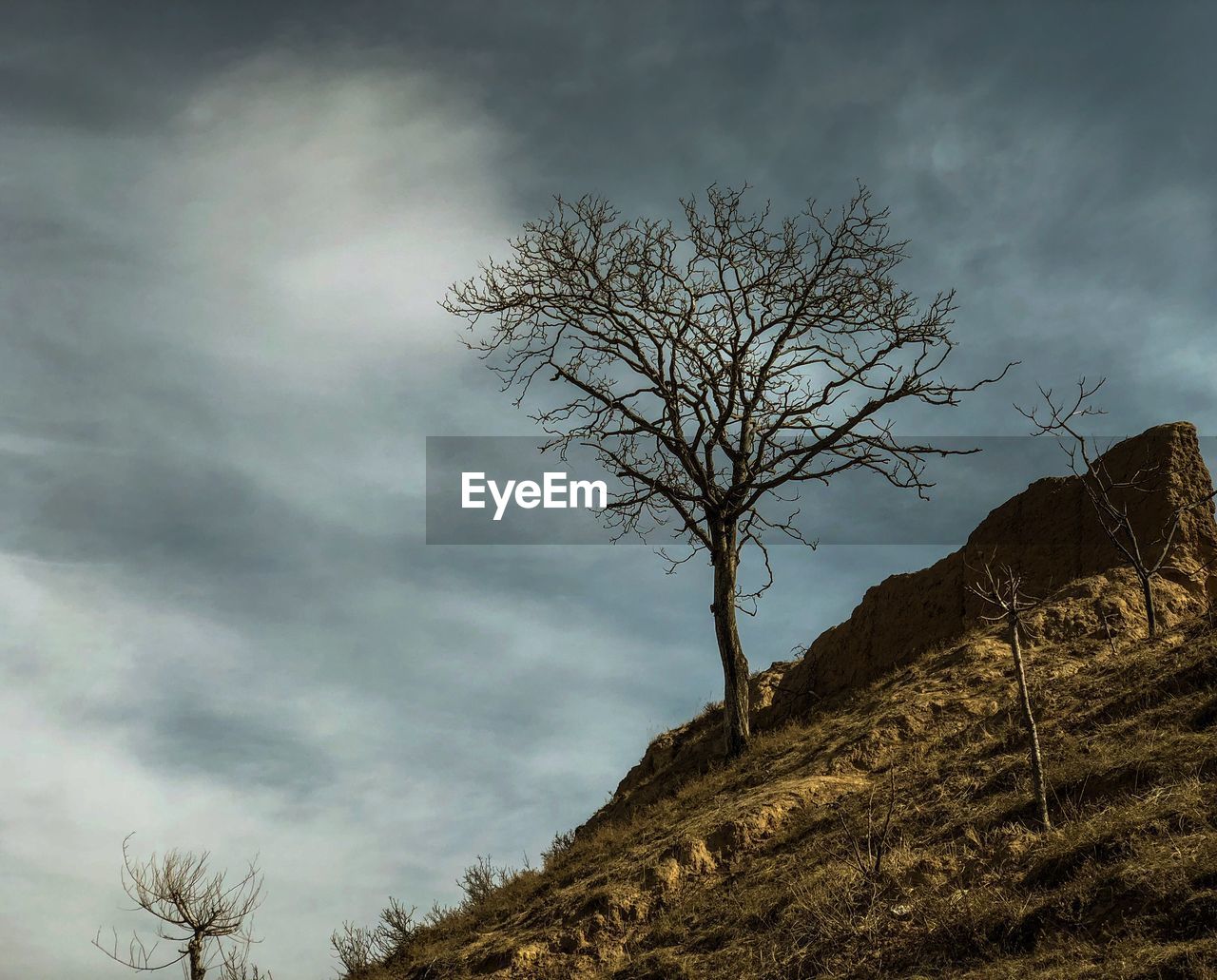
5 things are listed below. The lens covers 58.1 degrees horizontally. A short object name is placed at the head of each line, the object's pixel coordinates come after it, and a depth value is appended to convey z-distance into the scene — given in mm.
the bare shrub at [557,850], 18630
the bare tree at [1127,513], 17531
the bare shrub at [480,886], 18219
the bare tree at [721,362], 21875
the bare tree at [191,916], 16953
